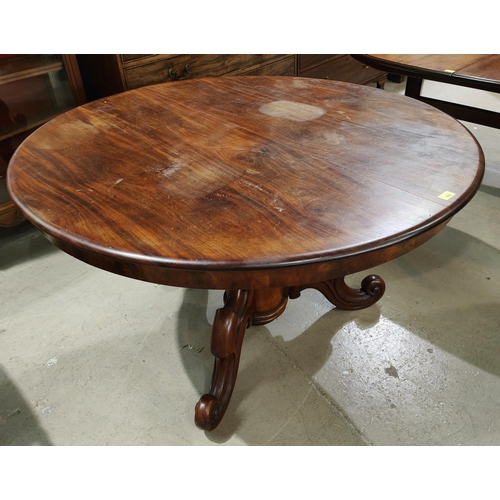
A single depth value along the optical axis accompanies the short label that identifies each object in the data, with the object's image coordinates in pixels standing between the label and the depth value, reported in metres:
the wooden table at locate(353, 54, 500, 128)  1.65
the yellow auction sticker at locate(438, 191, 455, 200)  0.91
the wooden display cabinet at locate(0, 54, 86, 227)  1.93
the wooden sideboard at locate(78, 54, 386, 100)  1.99
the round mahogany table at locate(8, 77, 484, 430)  0.82
